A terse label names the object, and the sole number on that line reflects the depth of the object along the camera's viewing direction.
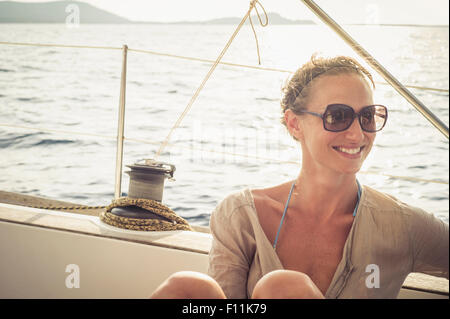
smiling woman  1.23
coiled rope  1.79
